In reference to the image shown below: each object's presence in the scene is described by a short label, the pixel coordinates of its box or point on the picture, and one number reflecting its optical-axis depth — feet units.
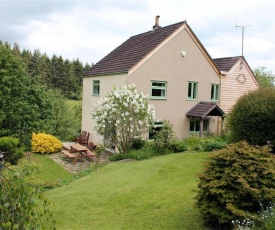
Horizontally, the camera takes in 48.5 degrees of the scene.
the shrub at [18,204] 9.59
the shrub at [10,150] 57.77
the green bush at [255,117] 32.71
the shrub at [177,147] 51.83
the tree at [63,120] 107.45
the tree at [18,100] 71.92
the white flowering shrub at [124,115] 54.08
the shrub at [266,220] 15.81
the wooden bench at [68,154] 59.21
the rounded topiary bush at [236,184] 17.97
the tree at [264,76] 132.21
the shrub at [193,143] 49.86
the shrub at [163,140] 51.78
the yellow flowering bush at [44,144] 66.18
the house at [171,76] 64.13
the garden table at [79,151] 57.93
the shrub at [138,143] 56.29
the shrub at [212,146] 46.00
